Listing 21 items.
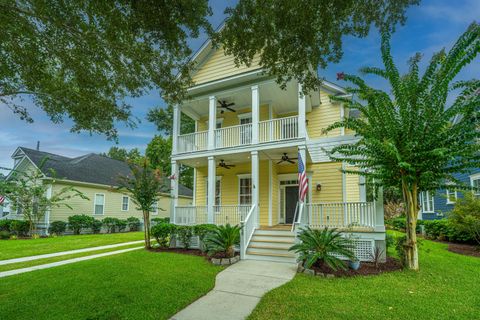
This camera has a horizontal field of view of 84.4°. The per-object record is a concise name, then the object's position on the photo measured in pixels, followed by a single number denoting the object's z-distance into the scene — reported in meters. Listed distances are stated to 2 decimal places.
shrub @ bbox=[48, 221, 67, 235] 15.78
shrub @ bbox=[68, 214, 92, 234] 16.48
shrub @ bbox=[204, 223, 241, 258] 8.27
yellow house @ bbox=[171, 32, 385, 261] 8.91
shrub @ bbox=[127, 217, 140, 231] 20.17
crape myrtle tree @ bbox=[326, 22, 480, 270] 6.05
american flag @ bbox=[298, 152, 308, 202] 8.78
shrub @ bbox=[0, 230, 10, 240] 14.92
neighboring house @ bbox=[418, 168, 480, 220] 13.22
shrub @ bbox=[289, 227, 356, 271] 6.55
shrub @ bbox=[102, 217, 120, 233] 18.27
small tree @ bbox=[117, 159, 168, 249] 10.60
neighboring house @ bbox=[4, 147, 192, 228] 16.58
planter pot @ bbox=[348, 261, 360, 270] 6.89
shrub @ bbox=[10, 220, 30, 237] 15.20
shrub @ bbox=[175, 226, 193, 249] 10.14
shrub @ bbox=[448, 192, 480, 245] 9.55
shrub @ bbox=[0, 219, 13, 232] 15.55
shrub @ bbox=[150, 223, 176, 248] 10.41
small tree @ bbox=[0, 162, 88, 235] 14.56
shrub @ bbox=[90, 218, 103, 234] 17.38
